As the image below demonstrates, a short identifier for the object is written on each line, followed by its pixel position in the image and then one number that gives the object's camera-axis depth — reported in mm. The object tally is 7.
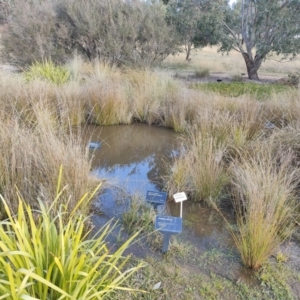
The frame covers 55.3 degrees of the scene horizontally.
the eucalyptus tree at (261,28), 7625
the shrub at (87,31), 7777
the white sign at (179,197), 1877
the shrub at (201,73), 9328
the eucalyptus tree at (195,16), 7969
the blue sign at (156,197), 2057
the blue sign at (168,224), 1703
